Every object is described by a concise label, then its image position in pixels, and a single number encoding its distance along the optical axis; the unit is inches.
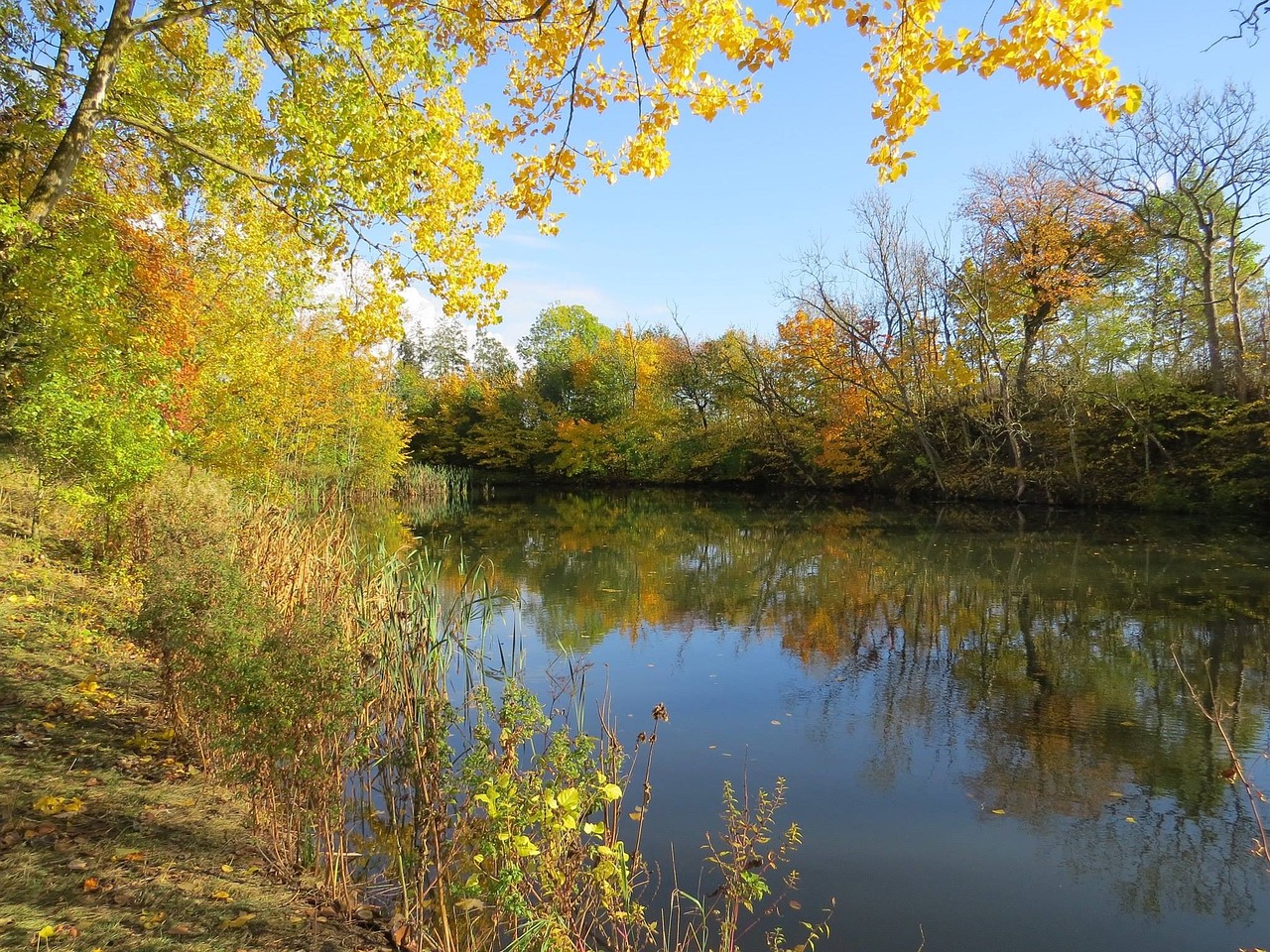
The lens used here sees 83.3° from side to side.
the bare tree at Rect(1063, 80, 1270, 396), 624.4
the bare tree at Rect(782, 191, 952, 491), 885.8
